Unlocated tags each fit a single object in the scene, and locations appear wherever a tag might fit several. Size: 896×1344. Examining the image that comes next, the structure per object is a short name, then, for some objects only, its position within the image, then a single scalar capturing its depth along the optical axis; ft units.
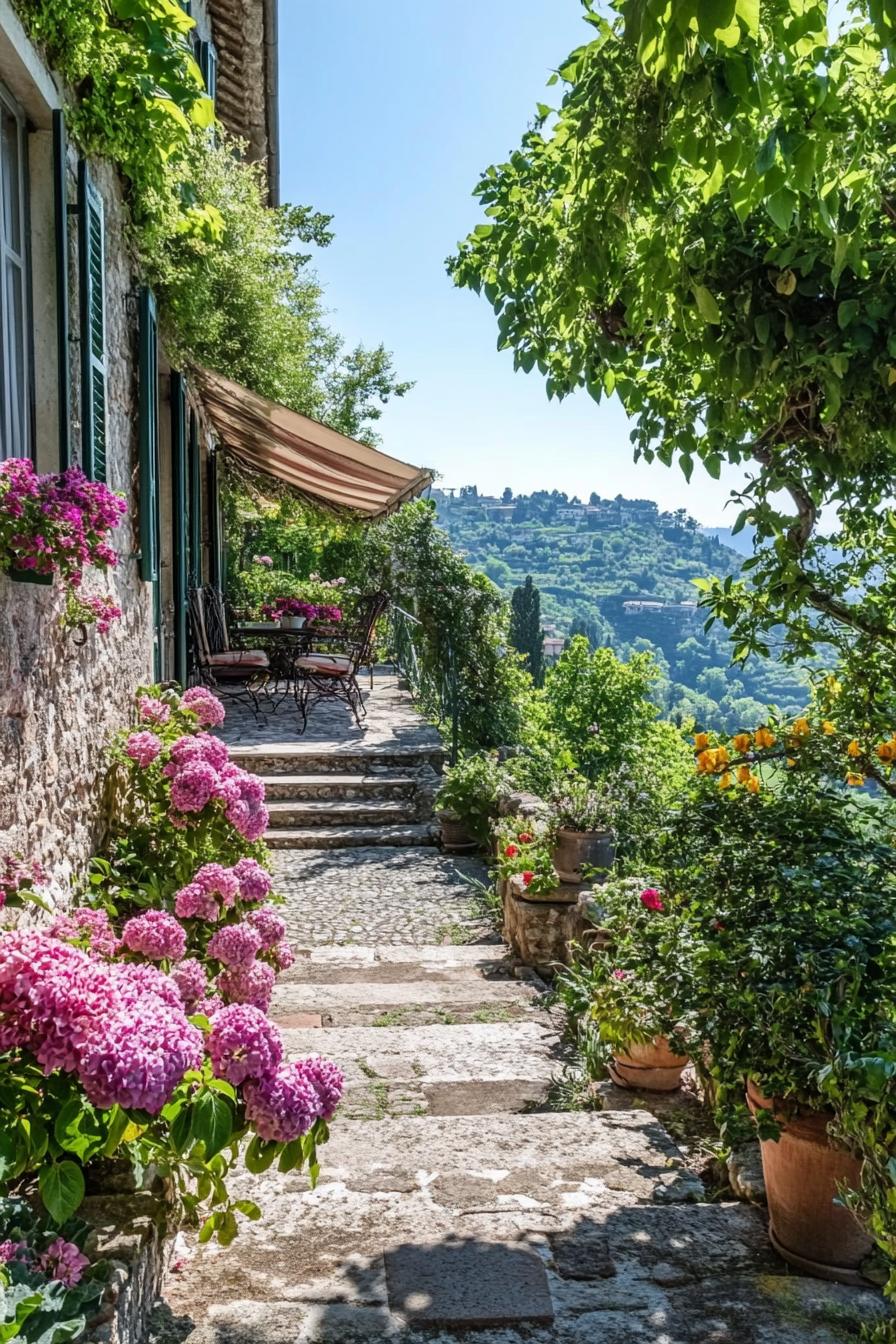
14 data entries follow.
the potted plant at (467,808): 24.56
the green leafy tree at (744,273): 6.32
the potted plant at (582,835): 17.88
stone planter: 17.30
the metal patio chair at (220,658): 29.22
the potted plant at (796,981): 7.79
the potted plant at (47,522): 8.52
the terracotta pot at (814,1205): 7.78
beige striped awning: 25.81
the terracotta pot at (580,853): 17.85
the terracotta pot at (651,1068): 11.55
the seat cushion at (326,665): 32.50
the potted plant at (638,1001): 10.53
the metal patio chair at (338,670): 32.53
